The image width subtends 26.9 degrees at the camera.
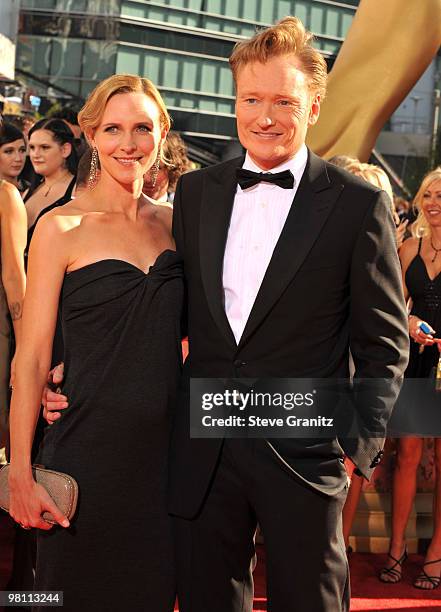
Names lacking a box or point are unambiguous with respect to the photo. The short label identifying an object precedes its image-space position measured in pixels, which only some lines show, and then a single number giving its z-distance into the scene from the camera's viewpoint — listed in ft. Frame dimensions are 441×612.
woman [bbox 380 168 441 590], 13.97
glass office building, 137.39
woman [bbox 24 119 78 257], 15.20
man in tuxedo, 7.41
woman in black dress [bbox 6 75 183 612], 7.91
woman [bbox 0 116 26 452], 11.82
